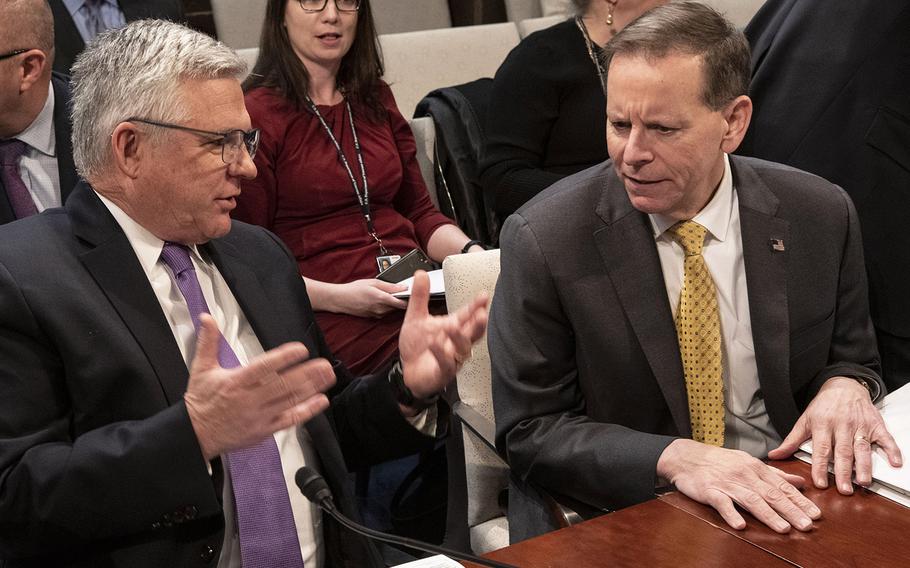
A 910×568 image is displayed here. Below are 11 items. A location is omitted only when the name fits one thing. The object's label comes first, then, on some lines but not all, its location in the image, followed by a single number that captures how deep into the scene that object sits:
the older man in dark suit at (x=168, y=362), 1.38
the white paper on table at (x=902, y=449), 1.48
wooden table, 1.30
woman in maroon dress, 2.81
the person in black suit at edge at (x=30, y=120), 2.24
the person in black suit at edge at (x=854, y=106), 2.27
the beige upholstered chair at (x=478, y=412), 2.02
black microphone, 1.25
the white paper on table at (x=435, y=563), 1.30
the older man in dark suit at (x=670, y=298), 1.75
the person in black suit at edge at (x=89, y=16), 3.14
